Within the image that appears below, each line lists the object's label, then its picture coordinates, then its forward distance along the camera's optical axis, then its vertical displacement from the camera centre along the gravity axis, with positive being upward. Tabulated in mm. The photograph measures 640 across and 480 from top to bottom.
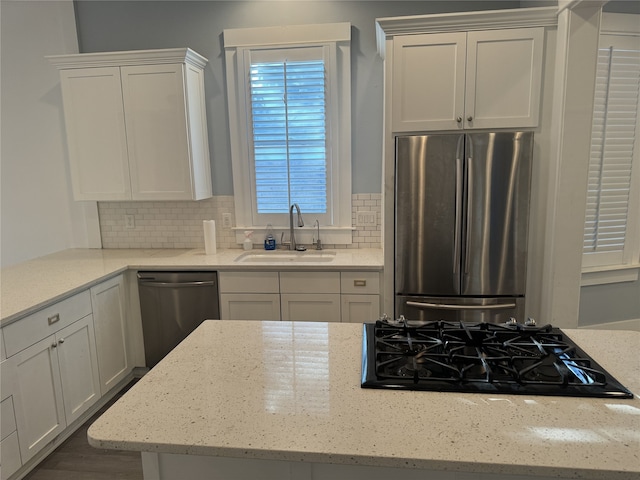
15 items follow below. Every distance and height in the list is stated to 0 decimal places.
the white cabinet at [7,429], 2035 -1124
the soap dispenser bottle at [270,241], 3512 -455
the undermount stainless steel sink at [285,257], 3264 -557
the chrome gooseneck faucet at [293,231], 3402 -371
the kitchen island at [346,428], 964 -594
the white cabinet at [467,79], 2596 +603
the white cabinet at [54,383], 2162 -1056
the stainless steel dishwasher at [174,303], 3023 -814
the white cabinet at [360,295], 2938 -759
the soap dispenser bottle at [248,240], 3533 -452
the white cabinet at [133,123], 3088 +458
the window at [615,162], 3297 +118
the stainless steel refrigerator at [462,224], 2633 -271
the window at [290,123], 3277 +461
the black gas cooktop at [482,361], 1209 -556
